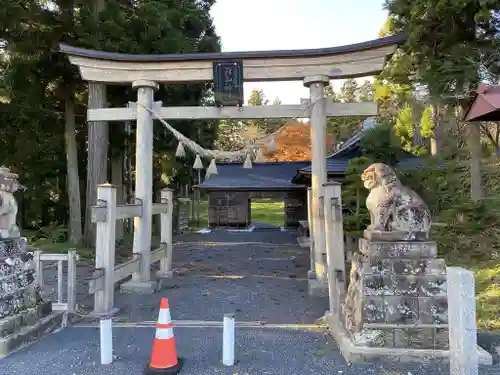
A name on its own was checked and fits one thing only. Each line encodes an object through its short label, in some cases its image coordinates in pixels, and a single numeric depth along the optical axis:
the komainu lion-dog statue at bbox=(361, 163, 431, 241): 4.03
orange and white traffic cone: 3.54
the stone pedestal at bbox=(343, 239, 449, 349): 3.80
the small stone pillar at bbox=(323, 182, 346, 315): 5.36
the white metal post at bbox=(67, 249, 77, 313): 5.19
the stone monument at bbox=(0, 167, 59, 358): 4.18
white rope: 7.50
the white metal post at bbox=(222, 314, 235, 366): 3.73
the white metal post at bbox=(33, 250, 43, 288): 5.01
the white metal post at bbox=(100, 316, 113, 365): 3.78
